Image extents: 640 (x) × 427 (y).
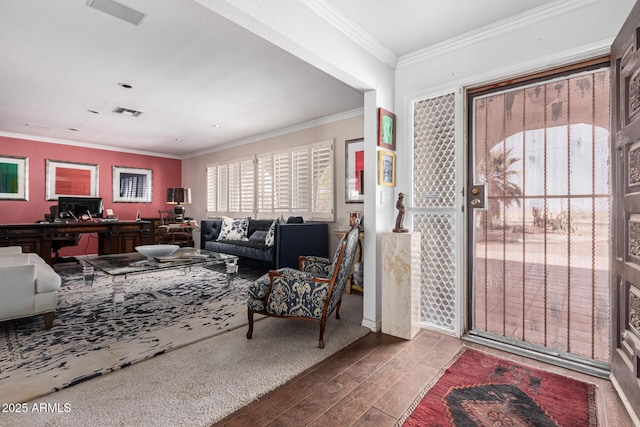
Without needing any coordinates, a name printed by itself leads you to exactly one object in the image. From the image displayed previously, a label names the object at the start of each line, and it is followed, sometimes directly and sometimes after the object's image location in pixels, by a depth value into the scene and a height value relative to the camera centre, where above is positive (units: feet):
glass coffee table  10.21 -1.83
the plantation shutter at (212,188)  24.11 +2.08
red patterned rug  5.33 -3.48
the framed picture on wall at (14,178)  19.35 +2.25
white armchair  8.15 -2.12
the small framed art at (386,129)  9.20 +2.62
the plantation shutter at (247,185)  21.03 +2.00
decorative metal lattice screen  8.99 +0.40
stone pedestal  8.54 -1.94
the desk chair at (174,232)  21.83 -1.27
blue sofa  14.15 -1.52
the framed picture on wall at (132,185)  23.86 +2.32
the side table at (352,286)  13.32 -3.06
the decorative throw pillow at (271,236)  14.64 -1.03
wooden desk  14.92 -1.08
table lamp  22.39 +1.38
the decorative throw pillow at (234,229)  18.25 -0.87
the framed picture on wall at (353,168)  15.27 +2.34
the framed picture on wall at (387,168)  9.22 +1.44
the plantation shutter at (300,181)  17.69 +1.94
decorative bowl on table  11.83 -1.41
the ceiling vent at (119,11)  7.22 +4.89
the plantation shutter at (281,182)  18.67 +1.98
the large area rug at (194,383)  5.26 -3.41
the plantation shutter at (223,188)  23.08 +1.97
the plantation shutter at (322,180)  16.51 +1.90
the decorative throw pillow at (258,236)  16.79 -1.18
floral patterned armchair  8.00 -2.03
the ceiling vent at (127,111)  15.02 +5.06
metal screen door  7.47 +0.00
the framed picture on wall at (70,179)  21.02 +2.40
